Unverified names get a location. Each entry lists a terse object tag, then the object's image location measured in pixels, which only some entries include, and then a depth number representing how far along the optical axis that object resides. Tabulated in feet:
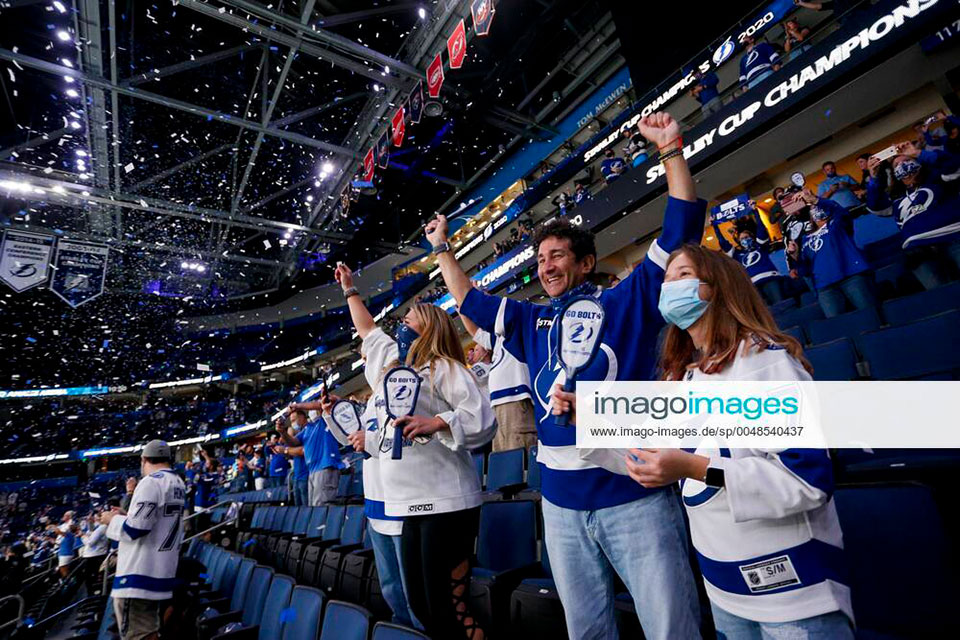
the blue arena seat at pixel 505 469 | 11.67
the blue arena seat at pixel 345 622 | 4.85
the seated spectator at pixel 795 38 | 18.51
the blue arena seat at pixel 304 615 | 5.90
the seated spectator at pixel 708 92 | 22.24
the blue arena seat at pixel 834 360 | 8.69
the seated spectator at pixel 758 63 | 19.52
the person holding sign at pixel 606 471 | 3.36
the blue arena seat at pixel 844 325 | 10.87
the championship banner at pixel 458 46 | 20.81
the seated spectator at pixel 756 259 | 15.64
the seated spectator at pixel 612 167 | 26.35
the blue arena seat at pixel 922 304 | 9.30
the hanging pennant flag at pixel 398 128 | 28.66
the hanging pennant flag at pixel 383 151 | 31.22
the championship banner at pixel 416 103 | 26.68
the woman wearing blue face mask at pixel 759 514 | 2.54
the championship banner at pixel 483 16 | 18.38
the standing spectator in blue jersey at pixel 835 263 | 11.87
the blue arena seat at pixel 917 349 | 7.50
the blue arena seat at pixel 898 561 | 3.62
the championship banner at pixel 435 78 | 24.16
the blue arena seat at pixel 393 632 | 3.95
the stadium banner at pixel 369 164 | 32.76
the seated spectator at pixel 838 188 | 15.94
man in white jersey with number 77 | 9.76
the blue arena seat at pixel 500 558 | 6.39
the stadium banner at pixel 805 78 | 14.79
